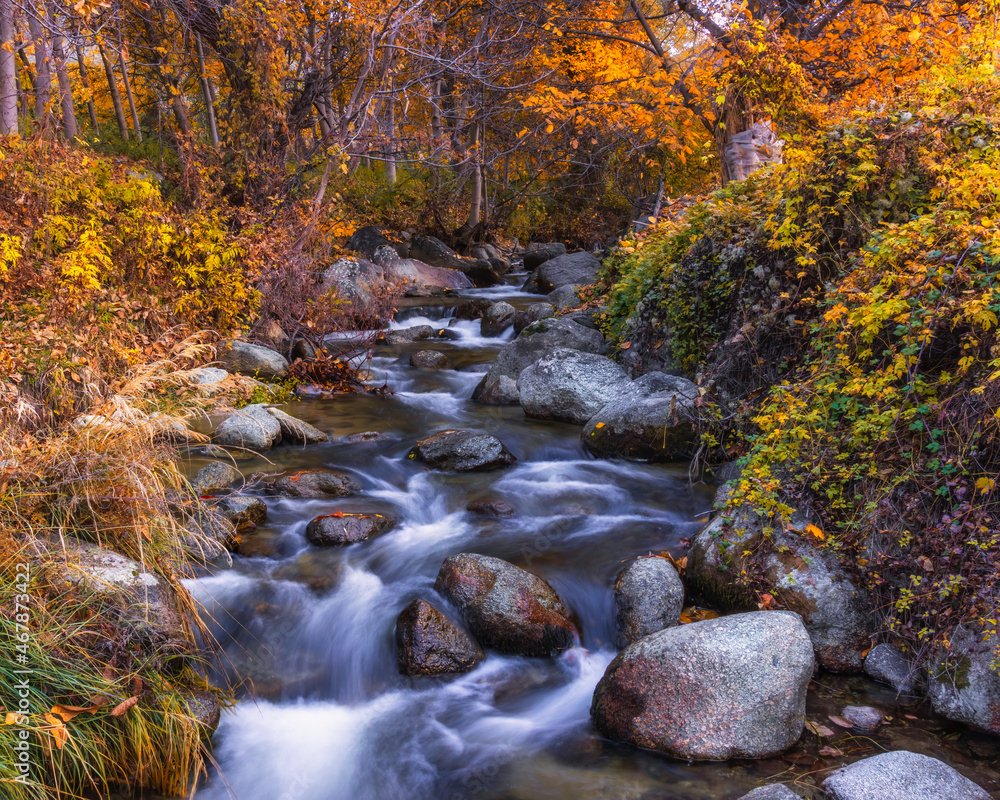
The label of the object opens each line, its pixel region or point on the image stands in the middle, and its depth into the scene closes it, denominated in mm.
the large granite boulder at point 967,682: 3301
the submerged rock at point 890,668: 3629
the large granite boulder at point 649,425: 6621
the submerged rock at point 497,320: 12555
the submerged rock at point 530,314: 11727
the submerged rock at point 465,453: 6789
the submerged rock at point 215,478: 5766
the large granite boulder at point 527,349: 9055
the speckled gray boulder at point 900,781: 2811
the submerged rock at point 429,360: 10641
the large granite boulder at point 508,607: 4234
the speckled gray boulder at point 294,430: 7254
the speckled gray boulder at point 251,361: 9156
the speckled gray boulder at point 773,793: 2855
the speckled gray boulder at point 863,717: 3428
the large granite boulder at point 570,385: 7914
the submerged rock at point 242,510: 5305
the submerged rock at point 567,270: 14945
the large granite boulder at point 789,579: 3900
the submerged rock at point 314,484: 6027
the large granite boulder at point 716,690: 3314
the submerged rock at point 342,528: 5262
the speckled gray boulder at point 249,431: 6969
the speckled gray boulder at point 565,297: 12164
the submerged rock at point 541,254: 19183
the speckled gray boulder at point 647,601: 4285
